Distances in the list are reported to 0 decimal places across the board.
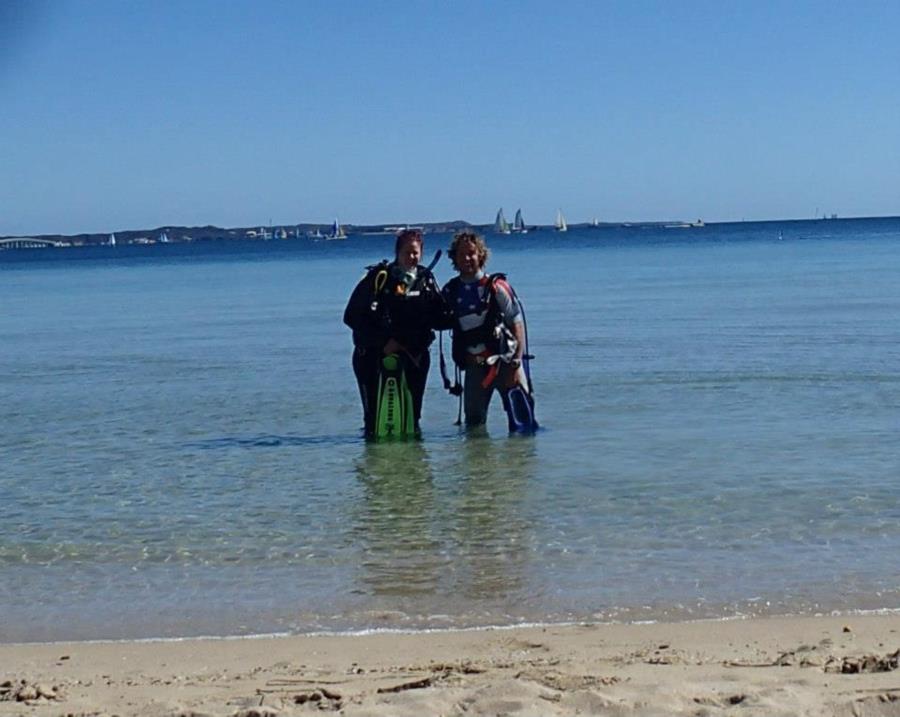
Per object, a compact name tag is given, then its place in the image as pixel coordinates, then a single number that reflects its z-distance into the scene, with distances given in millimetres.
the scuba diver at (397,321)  9234
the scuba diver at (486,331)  9203
